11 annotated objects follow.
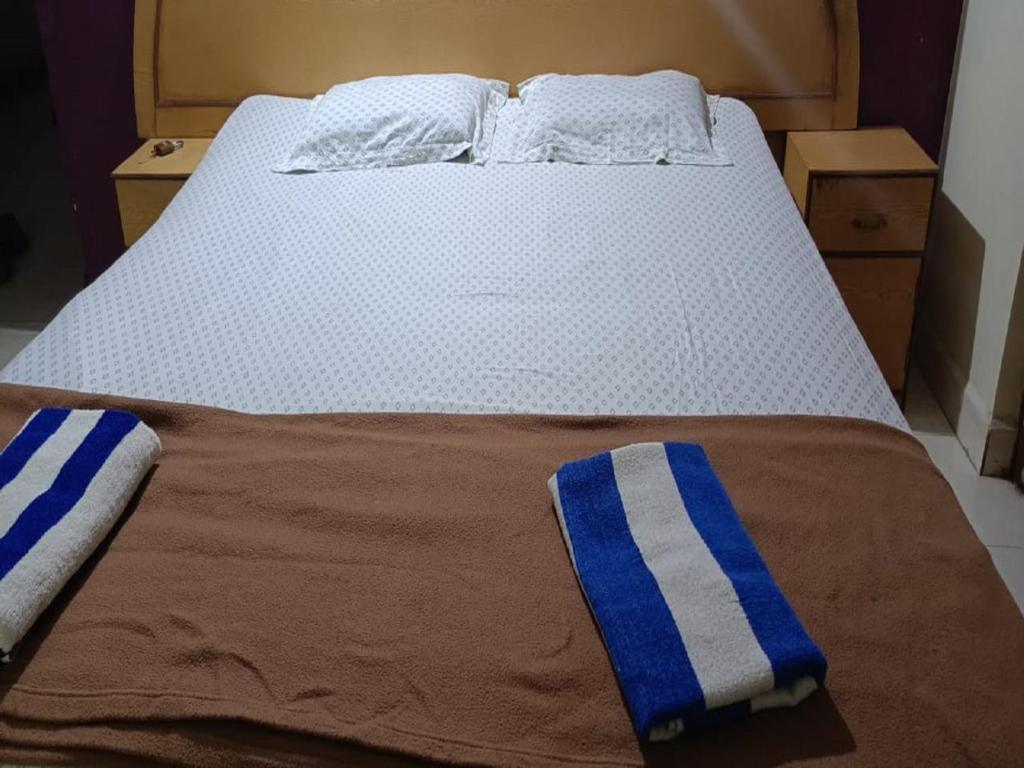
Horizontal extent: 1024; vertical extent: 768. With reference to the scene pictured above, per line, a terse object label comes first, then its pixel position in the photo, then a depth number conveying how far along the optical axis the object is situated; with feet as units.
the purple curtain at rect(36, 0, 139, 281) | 9.45
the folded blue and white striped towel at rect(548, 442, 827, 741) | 3.55
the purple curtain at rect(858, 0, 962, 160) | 8.96
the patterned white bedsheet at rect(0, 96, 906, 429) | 5.58
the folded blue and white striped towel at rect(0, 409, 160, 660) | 4.03
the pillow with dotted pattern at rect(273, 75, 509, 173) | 8.23
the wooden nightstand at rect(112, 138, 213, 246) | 8.84
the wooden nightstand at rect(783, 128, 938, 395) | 8.31
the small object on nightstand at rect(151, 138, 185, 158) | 9.24
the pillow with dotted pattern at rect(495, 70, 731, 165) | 8.18
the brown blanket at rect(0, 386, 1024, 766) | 3.59
